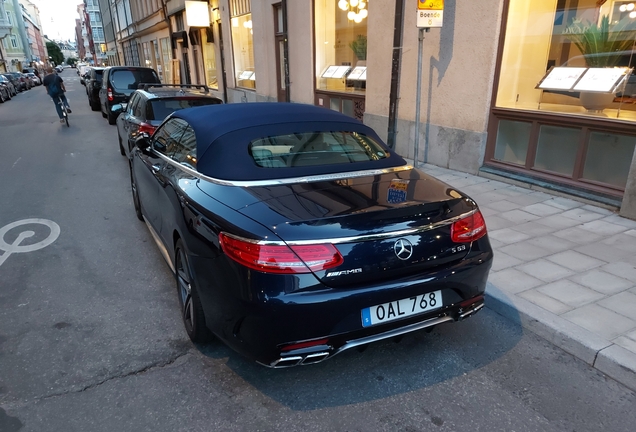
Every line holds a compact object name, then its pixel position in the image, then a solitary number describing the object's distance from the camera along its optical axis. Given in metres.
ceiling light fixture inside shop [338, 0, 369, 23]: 9.51
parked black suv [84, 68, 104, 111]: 18.25
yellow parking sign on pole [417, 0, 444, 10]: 6.09
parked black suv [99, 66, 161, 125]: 13.80
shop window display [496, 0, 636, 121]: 5.51
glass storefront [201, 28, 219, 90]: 19.50
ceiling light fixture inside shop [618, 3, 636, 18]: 5.39
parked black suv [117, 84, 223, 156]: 7.19
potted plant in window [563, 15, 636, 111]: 5.48
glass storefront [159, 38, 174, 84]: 26.77
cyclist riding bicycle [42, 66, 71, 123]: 14.04
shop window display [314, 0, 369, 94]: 9.72
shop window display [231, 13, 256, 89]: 15.58
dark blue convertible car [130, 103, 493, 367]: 2.28
